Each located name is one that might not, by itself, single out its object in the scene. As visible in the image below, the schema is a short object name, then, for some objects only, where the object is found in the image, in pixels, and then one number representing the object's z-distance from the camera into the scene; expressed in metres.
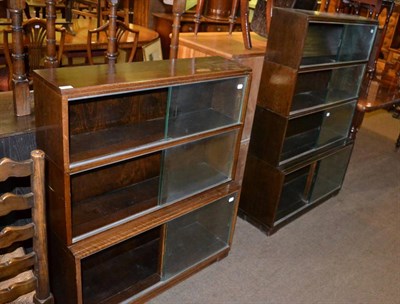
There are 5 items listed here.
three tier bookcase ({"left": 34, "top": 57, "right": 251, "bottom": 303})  1.42
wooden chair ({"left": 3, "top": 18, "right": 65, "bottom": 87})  2.69
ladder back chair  1.19
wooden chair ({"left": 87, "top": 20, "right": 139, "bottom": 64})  3.21
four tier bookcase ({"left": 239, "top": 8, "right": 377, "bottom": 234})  2.18
